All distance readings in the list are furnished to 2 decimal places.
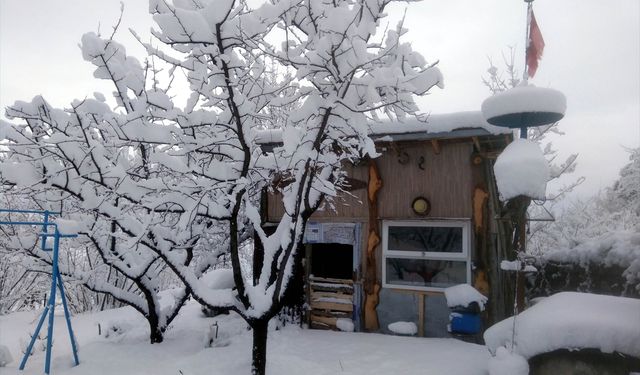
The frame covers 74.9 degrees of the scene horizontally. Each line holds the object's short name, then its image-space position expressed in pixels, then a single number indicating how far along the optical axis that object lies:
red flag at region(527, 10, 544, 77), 6.57
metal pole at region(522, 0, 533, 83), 6.31
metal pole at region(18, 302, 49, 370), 6.03
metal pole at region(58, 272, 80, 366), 6.40
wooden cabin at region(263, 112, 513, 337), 7.67
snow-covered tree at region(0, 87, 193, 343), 5.62
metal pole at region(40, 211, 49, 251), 6.57
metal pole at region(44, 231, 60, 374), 6.03
